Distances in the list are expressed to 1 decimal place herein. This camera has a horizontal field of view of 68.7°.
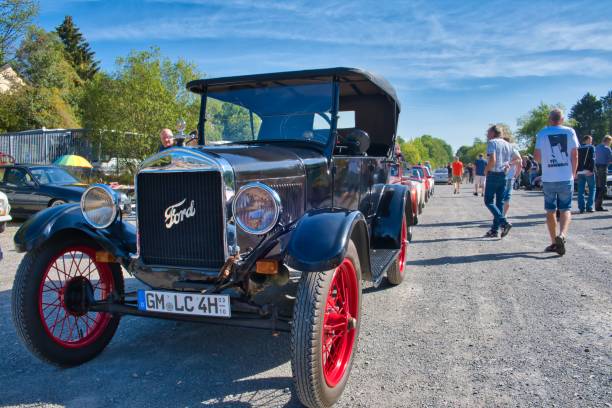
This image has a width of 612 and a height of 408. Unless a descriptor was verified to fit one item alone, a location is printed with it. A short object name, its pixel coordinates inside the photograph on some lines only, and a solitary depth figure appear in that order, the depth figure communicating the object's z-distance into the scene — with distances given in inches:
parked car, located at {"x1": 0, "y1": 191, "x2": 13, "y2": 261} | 315.1
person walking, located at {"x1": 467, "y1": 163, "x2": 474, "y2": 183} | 1508.6
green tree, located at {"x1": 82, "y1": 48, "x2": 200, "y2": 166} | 911.7
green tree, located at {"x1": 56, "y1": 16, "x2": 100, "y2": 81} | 2251.5
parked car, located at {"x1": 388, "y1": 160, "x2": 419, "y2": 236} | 224.0
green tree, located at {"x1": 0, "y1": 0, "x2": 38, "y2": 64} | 977.5
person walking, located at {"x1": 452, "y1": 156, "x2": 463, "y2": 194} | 788.5
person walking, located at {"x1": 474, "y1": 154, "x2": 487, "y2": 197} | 635.8
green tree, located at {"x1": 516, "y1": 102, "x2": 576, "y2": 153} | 2570.1
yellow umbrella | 623.3
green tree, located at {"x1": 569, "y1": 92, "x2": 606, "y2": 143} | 2930.6
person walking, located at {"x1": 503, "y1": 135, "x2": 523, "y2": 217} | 295.9
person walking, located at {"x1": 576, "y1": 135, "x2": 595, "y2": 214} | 405.7
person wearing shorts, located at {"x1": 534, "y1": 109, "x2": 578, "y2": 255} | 235.6
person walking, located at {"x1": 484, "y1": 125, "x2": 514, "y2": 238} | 282.2
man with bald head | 218.8
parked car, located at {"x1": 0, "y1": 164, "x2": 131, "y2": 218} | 407.5
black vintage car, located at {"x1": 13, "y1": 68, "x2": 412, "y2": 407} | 94.8
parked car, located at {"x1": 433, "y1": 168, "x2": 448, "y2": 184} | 1563.7
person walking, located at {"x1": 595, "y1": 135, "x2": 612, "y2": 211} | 440.1
